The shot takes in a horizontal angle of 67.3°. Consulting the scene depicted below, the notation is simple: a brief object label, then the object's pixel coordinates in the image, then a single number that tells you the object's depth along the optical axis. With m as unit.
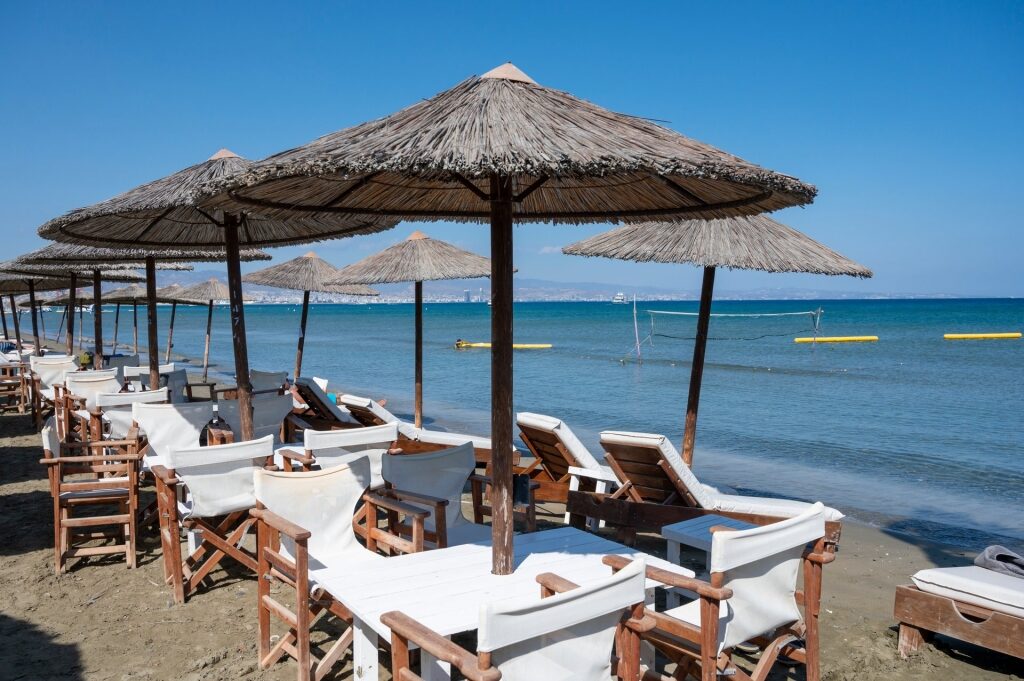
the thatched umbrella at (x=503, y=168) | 2.52
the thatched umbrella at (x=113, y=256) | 7.61
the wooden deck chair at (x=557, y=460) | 5.71
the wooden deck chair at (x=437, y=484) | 4.12
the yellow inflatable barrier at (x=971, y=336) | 44.03
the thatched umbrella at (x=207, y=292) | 17.41
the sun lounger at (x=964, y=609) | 3.46
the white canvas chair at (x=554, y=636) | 1.93
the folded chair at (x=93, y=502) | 4.69
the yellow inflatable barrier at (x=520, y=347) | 38.06
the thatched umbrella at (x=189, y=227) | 4.91
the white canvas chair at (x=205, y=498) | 4.16
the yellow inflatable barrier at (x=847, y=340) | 41.50
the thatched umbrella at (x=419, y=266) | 9.08
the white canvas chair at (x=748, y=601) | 2.57
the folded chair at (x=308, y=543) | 3.13
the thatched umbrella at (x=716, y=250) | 5.54
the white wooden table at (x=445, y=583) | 2.59
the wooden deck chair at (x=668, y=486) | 4.97
